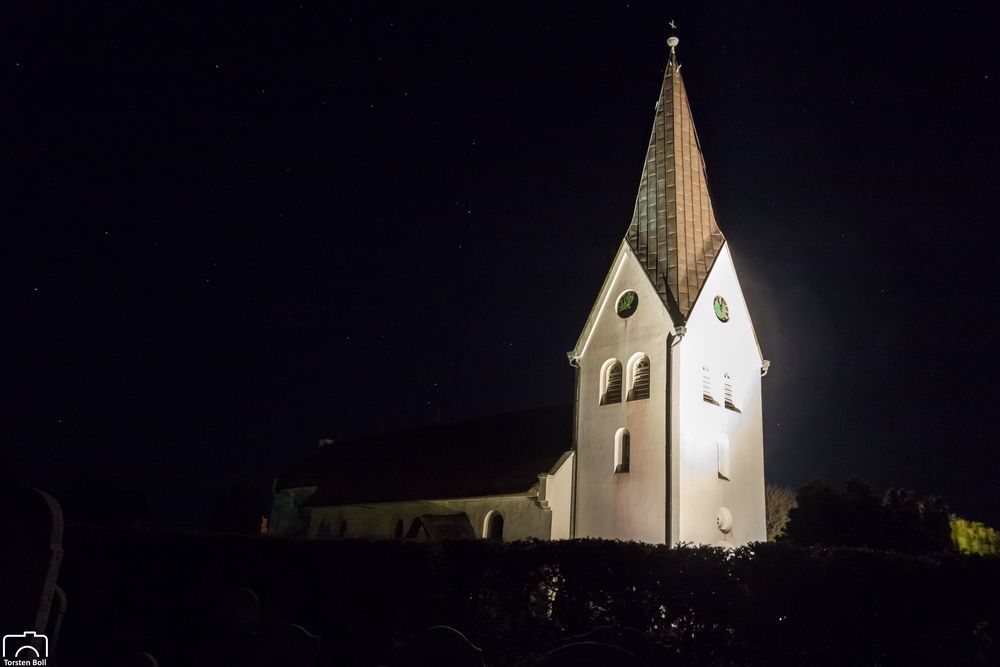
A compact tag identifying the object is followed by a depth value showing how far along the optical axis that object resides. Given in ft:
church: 77.82
